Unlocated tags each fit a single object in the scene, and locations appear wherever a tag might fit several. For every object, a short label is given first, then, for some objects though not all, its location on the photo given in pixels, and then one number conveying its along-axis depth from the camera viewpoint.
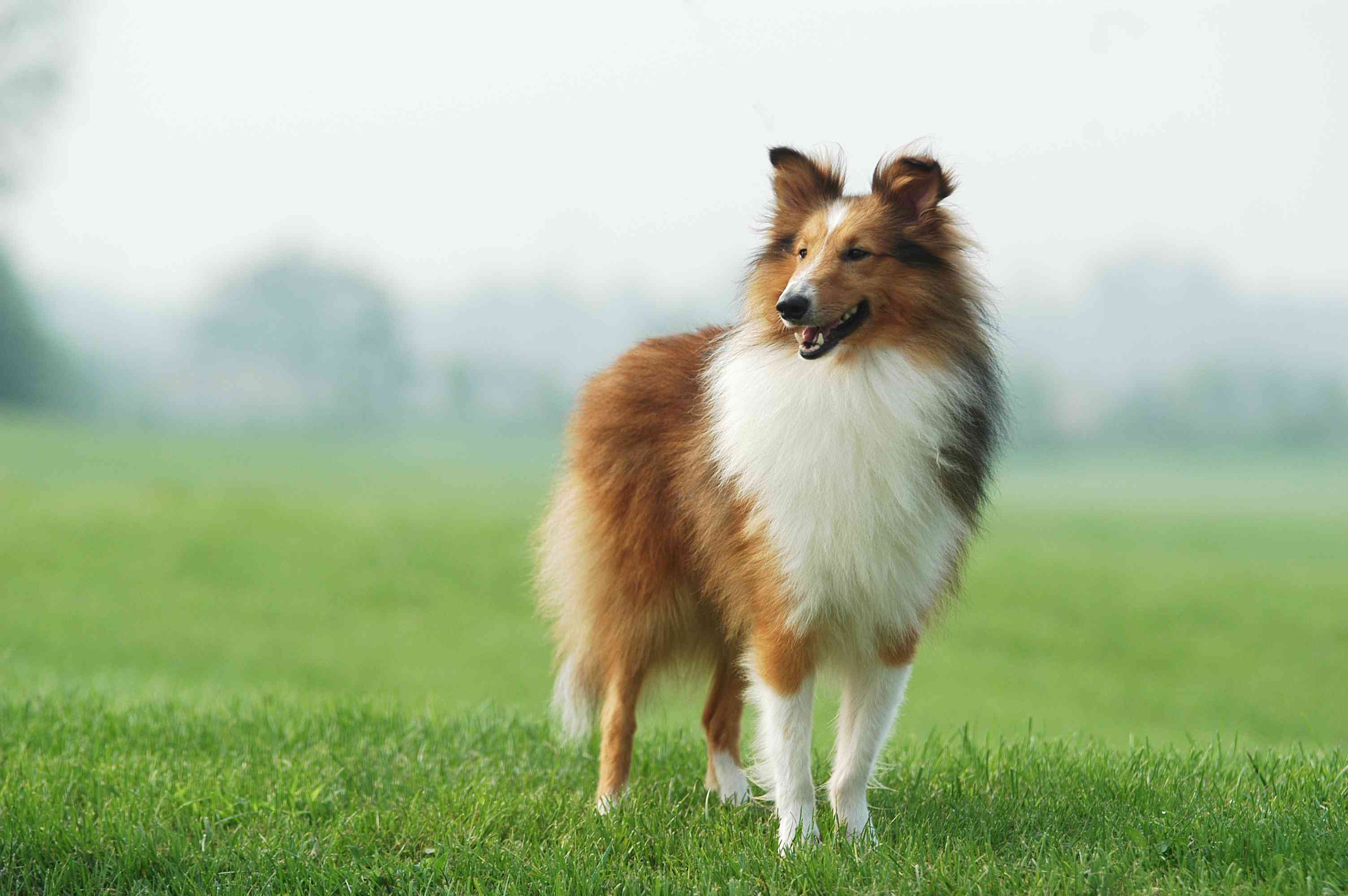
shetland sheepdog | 7.79
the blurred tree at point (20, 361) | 41.75
